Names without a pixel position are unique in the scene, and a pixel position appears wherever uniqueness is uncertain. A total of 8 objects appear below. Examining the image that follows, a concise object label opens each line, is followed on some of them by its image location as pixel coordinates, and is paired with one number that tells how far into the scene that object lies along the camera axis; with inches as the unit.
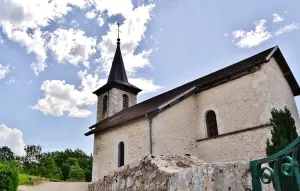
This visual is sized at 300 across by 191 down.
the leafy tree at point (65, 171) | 1564.8
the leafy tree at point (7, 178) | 379.9
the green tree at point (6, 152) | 2320.6
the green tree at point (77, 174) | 1453.9
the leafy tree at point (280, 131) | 396.2
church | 468.1
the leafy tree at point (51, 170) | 1403.3
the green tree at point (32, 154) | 2207.3
